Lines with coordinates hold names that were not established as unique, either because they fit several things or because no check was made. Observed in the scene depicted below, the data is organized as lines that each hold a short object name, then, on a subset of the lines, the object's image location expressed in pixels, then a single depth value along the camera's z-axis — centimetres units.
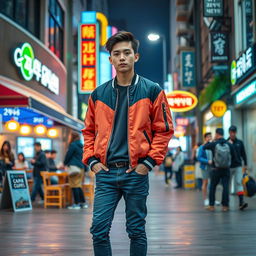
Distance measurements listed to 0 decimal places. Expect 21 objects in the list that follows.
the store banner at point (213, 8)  1662
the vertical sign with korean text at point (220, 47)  1705
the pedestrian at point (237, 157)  1132
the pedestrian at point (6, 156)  1238
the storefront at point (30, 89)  1401
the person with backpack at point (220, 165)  1053
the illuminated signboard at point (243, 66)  1306
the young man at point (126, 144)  349
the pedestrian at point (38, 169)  1354
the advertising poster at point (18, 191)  1102
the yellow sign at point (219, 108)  1666
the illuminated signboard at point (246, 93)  1332
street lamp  2476
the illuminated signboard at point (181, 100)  1905
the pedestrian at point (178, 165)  1978
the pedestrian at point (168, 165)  2155
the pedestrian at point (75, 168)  1162
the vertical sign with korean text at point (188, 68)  2600
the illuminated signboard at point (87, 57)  2528
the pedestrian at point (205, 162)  1223
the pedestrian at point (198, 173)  1734
